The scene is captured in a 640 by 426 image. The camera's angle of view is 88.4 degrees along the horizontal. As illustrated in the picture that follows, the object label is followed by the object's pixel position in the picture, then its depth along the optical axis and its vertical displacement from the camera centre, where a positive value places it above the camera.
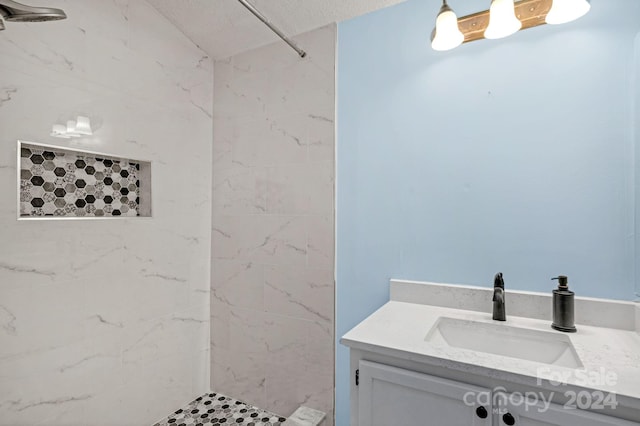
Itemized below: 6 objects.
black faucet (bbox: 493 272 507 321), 1.31 -0.35
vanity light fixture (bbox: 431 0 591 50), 1.19 +0.77
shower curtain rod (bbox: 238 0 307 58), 1.52 +0.93
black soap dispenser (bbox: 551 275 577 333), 1.19 -0.35
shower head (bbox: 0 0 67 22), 1.04 +0.64
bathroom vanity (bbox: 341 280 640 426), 0.86 -0.46
